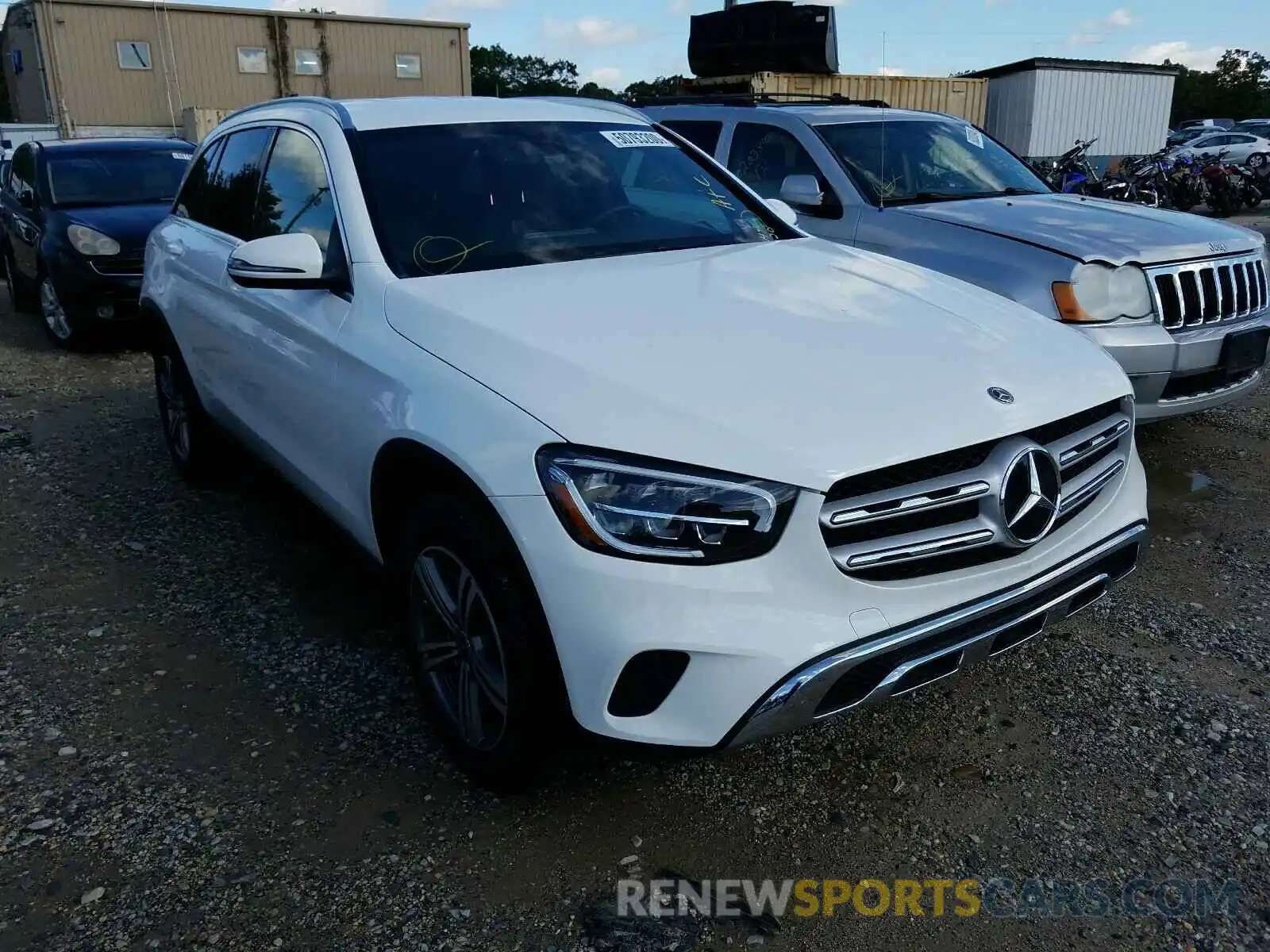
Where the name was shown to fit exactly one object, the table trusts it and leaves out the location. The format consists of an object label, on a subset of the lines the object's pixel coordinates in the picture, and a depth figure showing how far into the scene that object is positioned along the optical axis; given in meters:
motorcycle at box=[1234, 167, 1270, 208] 18.69
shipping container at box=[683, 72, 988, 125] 13.49
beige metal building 24.22
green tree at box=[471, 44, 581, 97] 72.56
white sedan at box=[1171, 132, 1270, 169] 24.14
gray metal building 22.05
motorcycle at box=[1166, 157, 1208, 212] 18.09
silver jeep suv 4.45
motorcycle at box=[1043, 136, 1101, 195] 15.38
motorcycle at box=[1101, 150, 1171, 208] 16.00
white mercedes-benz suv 2.12
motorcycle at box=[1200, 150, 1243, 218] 18.12
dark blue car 7.80
